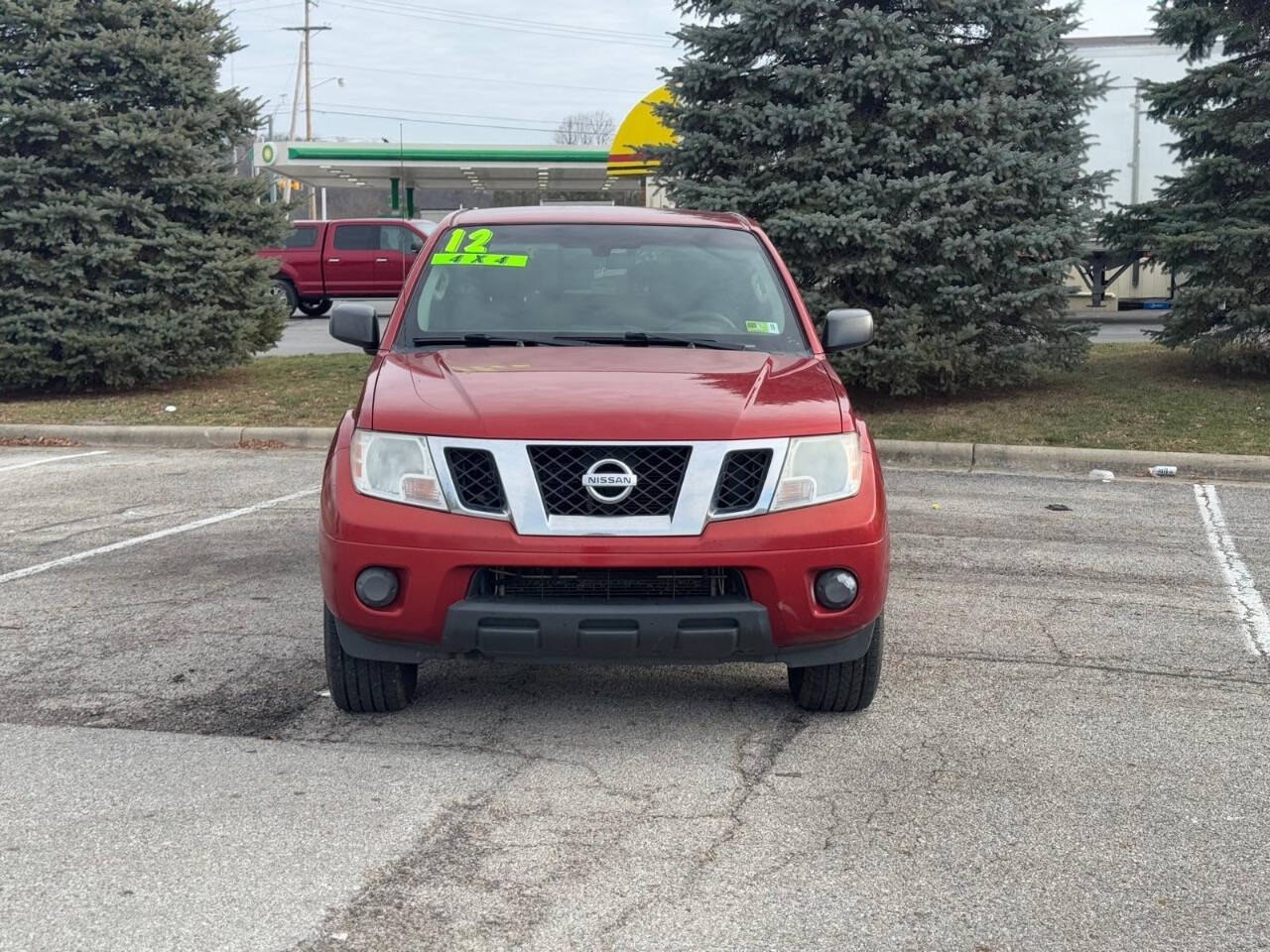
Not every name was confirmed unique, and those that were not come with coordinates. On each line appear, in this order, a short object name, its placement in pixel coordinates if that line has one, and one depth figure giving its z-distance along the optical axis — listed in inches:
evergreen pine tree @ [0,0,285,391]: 533.0
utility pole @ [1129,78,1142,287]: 890.1
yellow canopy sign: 907.4
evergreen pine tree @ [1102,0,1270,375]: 504.1
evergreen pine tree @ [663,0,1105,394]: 472.7
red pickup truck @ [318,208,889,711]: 166.1
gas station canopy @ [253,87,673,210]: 1392.7
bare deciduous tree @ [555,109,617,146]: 3681.1
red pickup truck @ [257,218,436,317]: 1080.8
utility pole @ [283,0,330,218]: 2726.4
